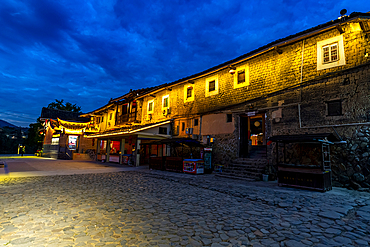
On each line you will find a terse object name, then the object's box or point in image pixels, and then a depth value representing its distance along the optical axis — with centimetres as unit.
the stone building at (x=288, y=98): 903
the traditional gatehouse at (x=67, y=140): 2827
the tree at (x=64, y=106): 4005
